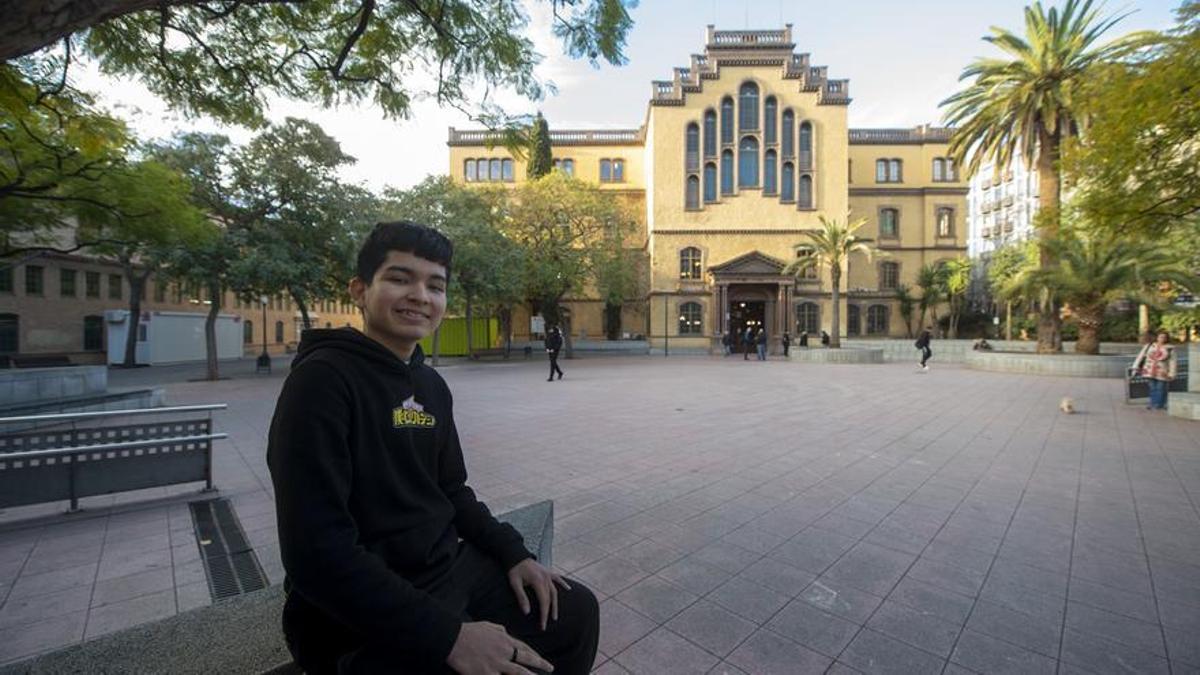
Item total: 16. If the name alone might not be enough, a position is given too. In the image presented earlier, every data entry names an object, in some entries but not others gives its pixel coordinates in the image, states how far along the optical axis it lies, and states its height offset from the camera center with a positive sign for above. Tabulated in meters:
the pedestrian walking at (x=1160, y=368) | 9.74 -0.89
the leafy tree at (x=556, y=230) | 27.73 +5.77
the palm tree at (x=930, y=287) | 40.12 +3.25
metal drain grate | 3.33 -1.81
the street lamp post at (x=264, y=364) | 21.78 -1.69
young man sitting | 1.33 -0.63
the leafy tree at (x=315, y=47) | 4.38 +2.77
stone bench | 1.56 -1.14
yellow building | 36.69 +11.45
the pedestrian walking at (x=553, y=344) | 16.81 -0.63
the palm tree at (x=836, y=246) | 28.00 +4.69
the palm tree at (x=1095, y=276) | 17.53 +1.87
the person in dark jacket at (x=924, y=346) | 20.19 -0.84
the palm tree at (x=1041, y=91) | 18.84 +9.68
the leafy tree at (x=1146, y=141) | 6.21 +2.73
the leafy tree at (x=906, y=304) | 42.09 +1.93
